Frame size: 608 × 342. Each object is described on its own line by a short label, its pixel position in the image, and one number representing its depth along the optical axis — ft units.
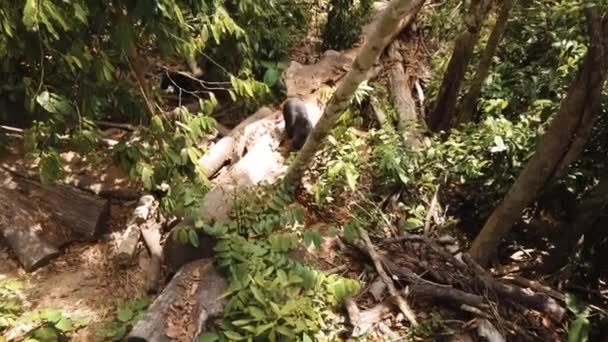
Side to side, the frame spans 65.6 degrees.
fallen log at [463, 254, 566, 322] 12.52
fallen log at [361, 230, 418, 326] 12.56
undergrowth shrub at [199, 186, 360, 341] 11.50
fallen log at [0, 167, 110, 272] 16.44
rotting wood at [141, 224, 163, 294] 15.11
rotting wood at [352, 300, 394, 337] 12.30
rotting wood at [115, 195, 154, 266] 16.31
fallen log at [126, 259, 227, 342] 12.18
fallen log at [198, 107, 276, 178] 18.61
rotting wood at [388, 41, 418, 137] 19.44
